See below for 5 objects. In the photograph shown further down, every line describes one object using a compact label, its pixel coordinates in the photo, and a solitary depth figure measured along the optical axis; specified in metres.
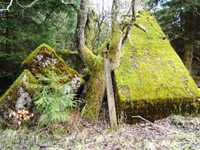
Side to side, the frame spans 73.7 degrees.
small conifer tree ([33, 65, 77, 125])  3.24
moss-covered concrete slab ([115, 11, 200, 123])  4.08
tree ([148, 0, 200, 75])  8.17
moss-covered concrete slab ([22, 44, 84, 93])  4.10
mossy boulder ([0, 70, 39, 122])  3.47
